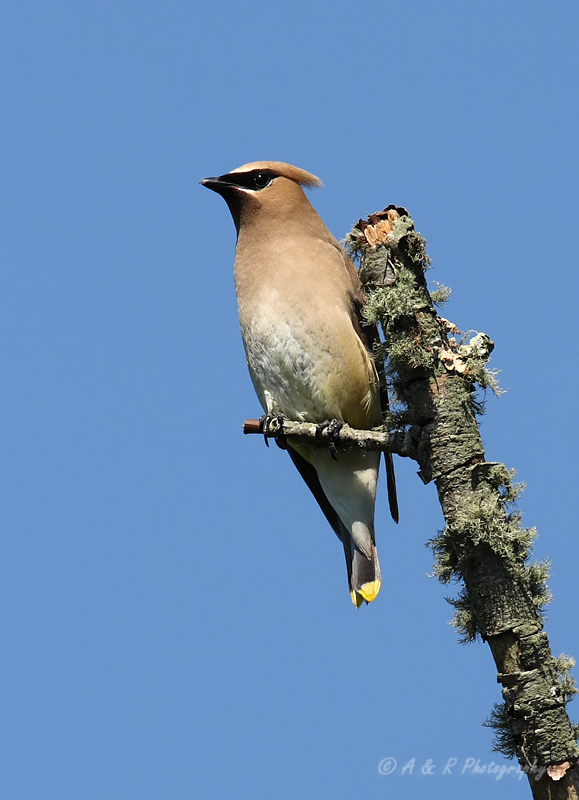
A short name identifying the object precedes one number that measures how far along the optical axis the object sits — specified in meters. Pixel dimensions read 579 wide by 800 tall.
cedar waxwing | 10.27
